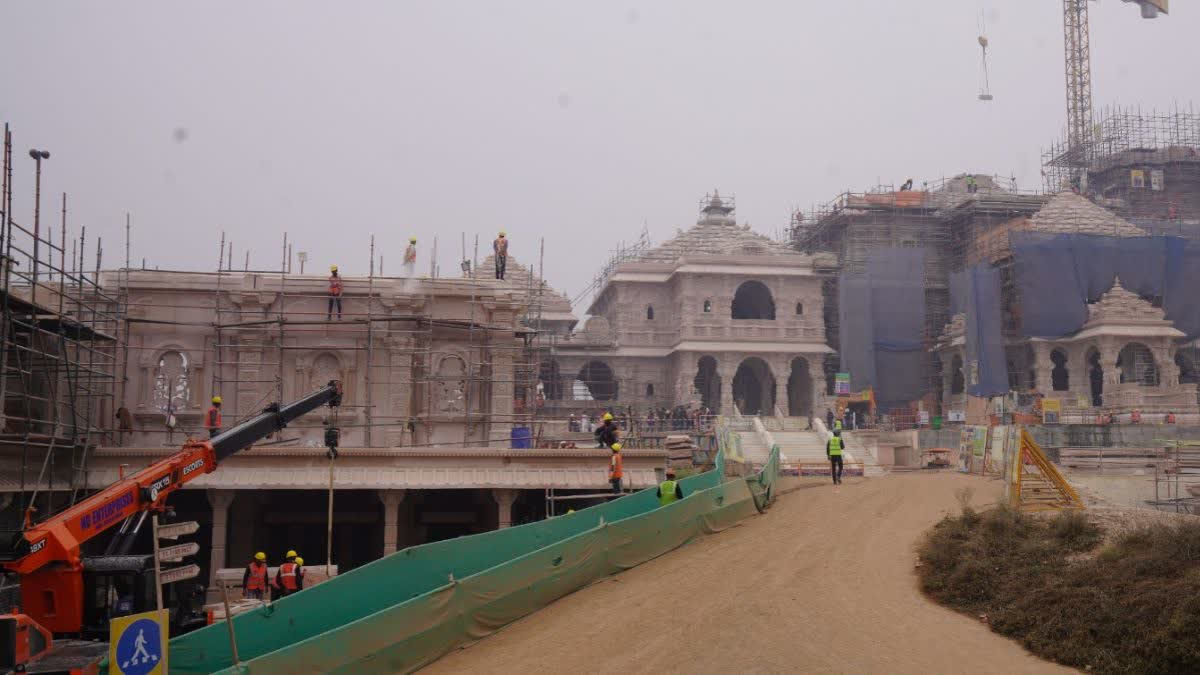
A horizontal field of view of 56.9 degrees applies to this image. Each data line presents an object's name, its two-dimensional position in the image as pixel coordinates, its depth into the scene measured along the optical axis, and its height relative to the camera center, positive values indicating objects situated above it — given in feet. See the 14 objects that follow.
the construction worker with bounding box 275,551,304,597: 61.98 -8.84
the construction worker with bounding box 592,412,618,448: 74.69 -0.80
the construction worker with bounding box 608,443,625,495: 73.64 -3.18
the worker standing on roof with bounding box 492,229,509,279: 112.16 +17.23
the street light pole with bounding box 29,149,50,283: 71.26 +15.07
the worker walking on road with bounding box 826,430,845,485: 89.92 -2.67
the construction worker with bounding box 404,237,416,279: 104.82 +15.91
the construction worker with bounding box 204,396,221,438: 78.28 +0.19
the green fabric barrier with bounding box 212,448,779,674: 40.57 -7.68
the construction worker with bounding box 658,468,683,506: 66.39 -4.24
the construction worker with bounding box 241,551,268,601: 62.85 -9.01
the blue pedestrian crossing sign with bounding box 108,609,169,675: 34.06 -6.94
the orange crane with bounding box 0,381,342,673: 44.29 -5.76
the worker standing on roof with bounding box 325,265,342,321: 97.35 +11.75
